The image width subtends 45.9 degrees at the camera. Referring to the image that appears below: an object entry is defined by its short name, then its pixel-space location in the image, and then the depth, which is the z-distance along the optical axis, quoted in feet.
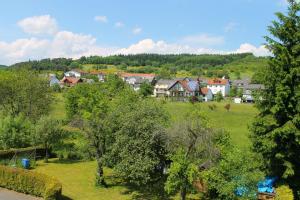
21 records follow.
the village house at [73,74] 605.44
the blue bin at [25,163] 122.66
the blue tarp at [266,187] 89.53
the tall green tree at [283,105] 76.59
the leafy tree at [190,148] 80.84
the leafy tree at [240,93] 368.40
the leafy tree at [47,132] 133.90
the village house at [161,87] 425.11
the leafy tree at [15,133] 138.82
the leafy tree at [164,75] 493.27
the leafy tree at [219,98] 316.19
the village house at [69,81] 468.01
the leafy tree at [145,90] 329.19
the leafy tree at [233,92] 379.98
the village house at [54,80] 485.32
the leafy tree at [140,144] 88.69
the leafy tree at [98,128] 101.04
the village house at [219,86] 433.07
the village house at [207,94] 383.86
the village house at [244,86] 362.74
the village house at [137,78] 494.18
